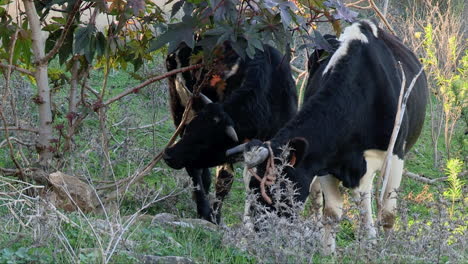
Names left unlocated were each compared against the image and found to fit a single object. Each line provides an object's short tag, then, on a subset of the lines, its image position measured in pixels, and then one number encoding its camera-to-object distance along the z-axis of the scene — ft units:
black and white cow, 38.83
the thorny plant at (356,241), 27.63
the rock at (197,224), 36.69
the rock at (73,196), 40.34
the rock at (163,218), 37.41
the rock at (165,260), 28.53
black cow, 48.34
